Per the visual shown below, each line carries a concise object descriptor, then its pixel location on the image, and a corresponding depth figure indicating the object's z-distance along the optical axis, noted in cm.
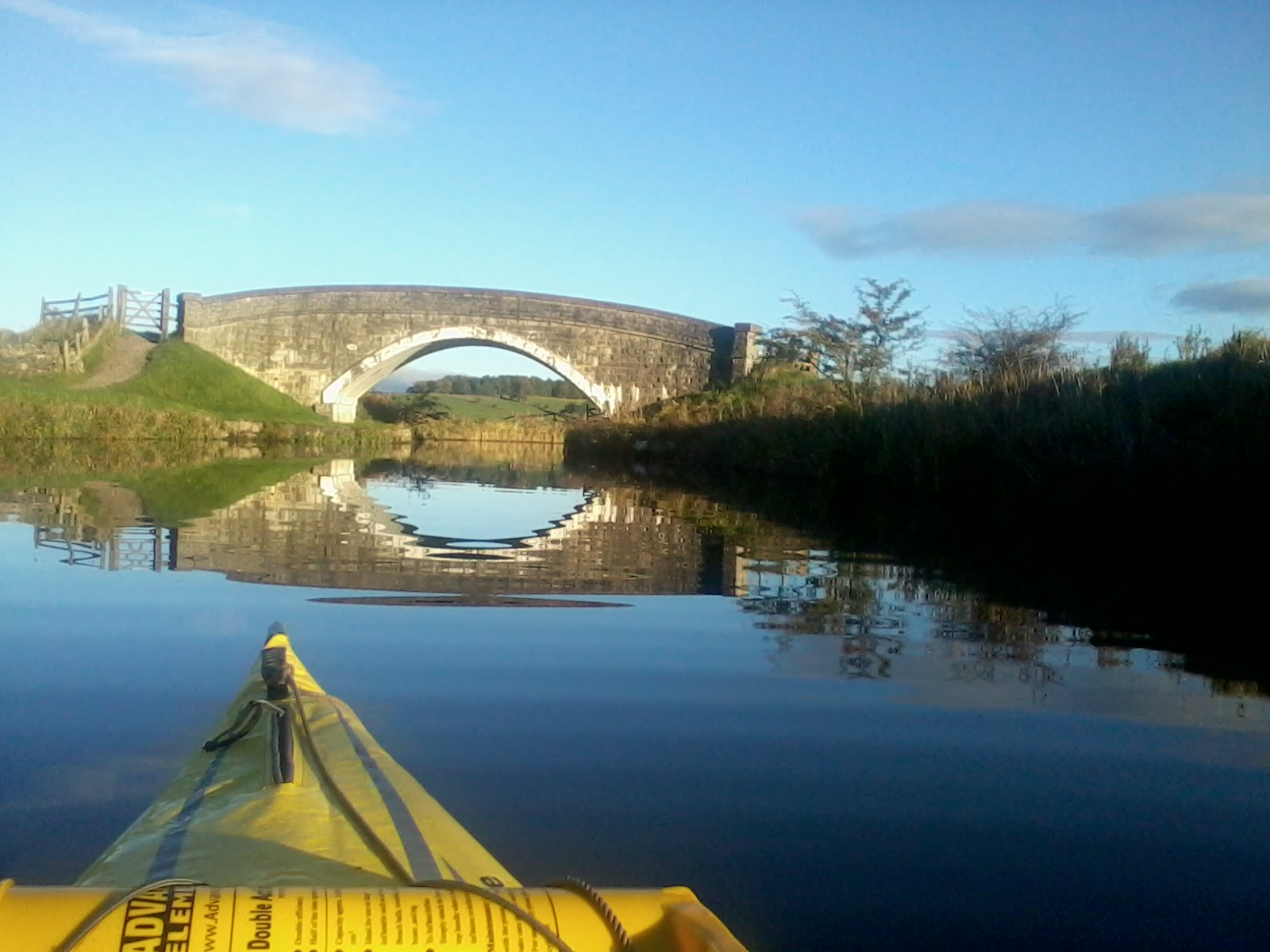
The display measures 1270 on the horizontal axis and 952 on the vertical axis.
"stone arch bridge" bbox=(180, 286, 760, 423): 3278
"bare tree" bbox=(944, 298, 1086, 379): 1298
